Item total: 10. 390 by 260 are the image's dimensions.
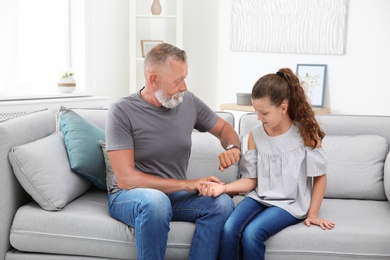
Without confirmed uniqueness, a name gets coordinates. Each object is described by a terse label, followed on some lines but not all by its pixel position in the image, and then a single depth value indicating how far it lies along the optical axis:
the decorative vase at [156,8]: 5.45
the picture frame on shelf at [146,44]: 5.54
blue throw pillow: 2.83
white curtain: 4.63
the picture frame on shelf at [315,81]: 5.03
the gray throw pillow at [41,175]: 2.66
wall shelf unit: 5.43
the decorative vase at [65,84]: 4.79
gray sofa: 2.48
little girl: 2.59
